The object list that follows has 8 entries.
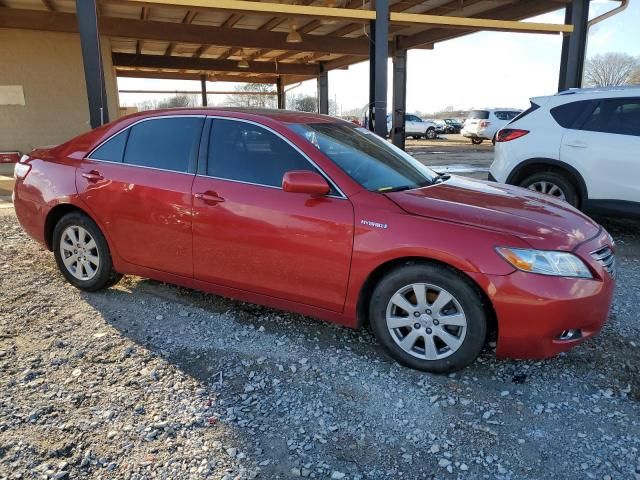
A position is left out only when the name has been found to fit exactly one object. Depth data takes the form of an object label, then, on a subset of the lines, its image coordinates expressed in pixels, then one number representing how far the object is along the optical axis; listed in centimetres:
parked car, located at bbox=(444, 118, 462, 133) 4269
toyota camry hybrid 291
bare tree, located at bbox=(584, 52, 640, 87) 6844
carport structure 756
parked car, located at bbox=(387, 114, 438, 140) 3341
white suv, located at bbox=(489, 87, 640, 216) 573
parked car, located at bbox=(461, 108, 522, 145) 2630
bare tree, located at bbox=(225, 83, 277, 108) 2620
